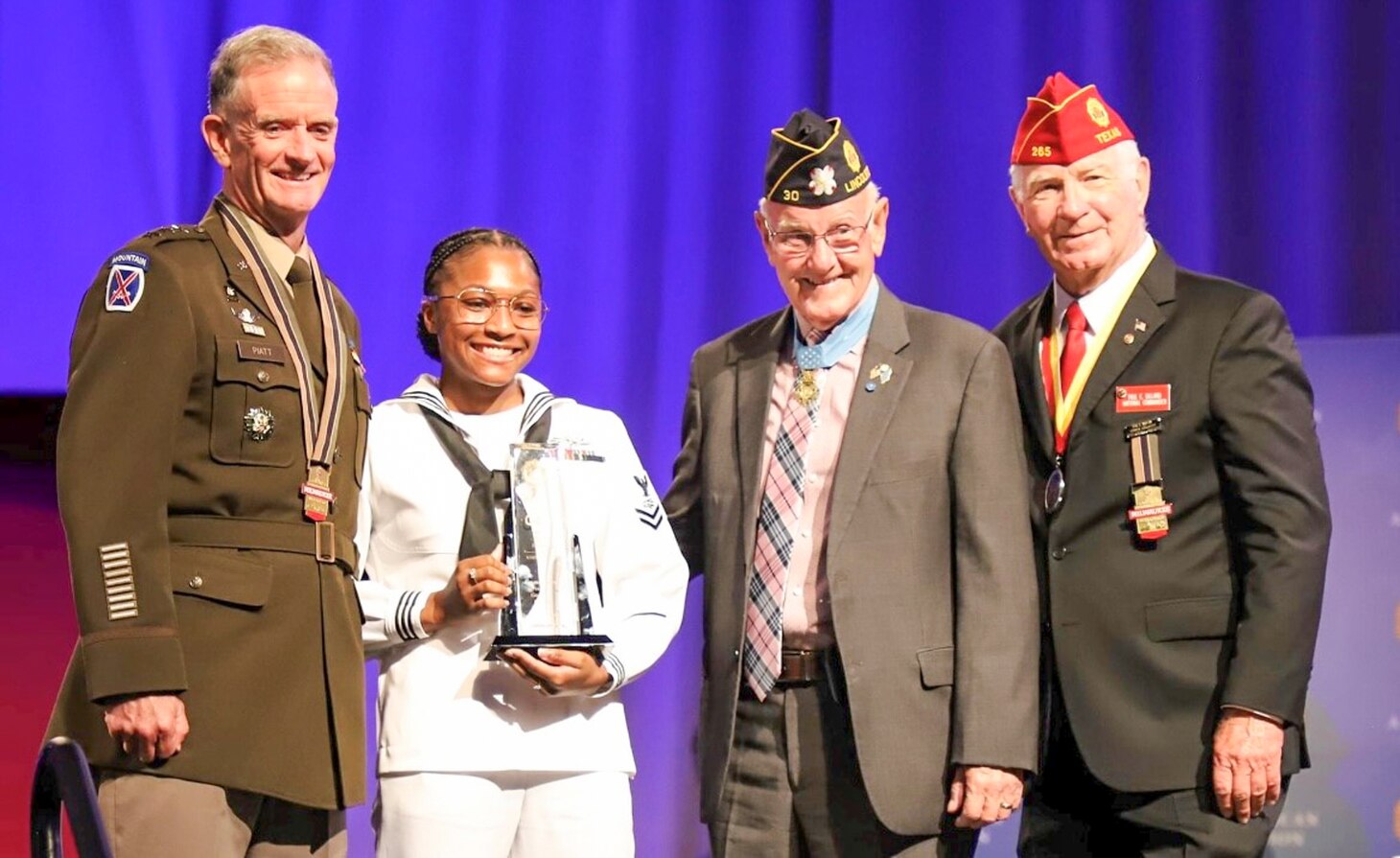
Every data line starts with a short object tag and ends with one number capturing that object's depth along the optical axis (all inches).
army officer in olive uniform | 169.5
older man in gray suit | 200.5
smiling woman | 195.8
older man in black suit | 199.3
